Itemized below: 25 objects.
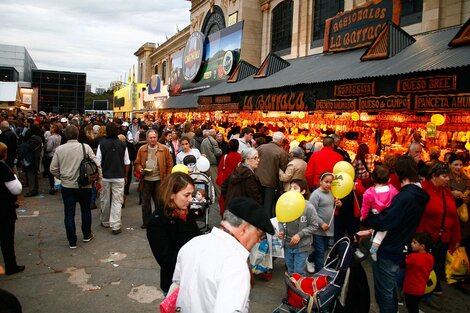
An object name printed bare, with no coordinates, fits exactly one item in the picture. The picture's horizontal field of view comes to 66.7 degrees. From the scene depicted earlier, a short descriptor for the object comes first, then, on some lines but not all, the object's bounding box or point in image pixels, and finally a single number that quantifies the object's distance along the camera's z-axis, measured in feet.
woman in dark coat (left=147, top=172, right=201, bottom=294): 9.63
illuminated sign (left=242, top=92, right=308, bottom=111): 34.99
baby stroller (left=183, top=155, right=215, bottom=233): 22.30
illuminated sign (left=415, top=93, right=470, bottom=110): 21.39
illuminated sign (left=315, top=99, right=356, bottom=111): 29.73
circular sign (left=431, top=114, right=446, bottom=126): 27.37
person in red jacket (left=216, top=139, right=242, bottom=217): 23.21
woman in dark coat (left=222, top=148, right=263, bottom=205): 18.35
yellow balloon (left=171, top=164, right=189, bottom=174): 19.06
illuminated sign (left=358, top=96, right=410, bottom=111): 25.23
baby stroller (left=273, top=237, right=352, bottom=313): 12.27
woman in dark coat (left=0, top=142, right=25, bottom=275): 16.51
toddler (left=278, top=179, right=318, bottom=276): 16.21
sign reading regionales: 35.92
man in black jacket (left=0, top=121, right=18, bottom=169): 33.01
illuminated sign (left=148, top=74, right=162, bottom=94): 118.93
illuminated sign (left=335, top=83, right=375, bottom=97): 27.48
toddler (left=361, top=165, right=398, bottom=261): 14.80
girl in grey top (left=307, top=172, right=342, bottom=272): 17.67
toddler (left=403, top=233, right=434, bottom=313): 14.34
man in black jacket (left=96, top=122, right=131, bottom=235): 23.72
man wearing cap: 5.62
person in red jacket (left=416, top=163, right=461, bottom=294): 16.03
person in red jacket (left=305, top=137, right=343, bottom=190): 22.77
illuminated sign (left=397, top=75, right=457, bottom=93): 21.79
